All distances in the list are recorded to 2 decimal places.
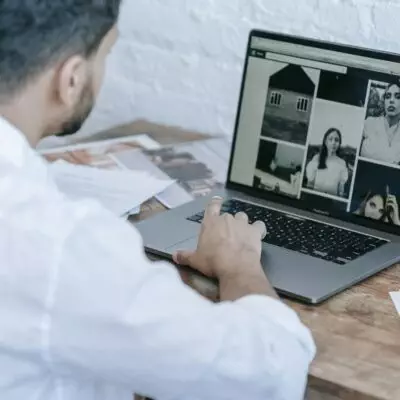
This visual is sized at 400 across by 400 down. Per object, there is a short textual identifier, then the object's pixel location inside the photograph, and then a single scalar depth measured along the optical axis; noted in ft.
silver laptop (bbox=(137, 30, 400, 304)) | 6.73
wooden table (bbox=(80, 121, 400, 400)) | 5.66
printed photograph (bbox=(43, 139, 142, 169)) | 7.63
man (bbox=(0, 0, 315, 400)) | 5.32
